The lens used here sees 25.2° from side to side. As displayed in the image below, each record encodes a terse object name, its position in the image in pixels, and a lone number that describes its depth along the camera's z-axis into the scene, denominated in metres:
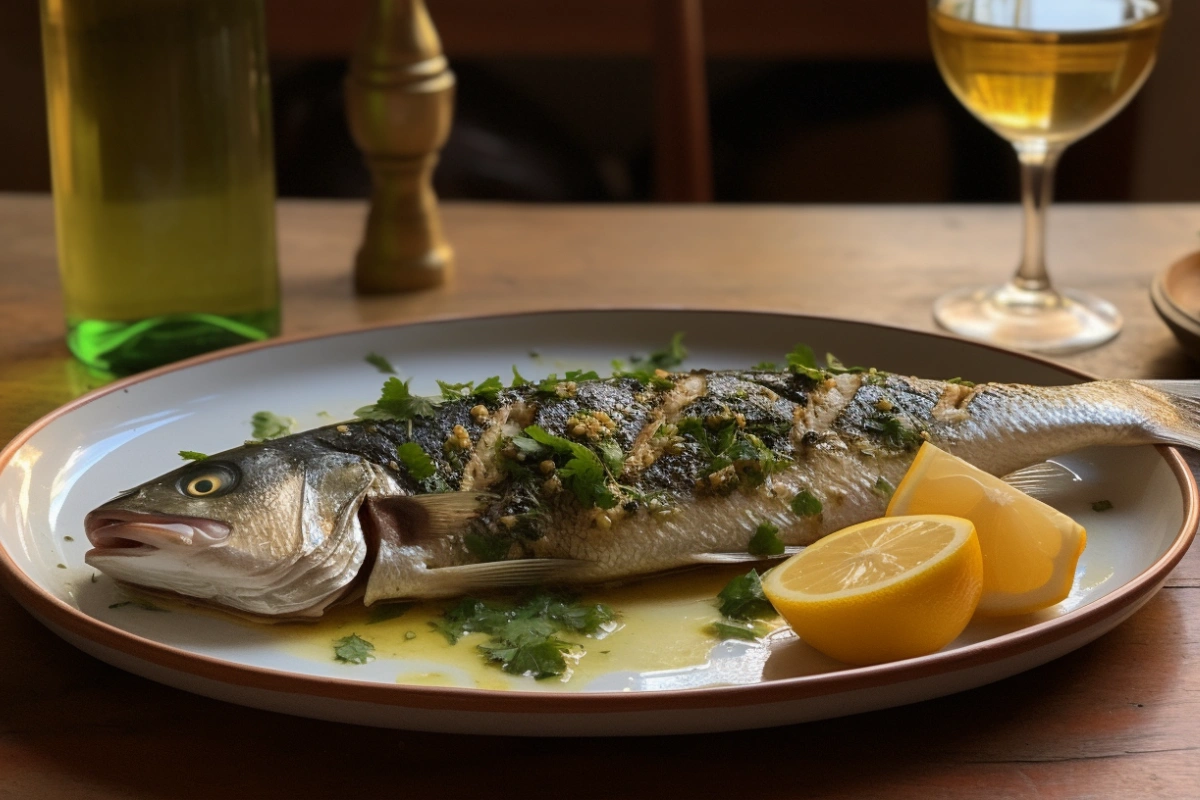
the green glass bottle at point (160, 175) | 0.94
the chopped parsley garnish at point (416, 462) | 0.85
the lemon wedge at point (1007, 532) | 0.80
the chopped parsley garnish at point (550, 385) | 0.87
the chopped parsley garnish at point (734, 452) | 0.85
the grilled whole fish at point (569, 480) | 0.82
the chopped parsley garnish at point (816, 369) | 0.89
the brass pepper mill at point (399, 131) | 1.04
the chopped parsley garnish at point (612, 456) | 0.85
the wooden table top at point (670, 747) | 0.77
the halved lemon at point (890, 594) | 0.79
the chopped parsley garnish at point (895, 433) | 0.87
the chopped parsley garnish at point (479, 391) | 0.87
